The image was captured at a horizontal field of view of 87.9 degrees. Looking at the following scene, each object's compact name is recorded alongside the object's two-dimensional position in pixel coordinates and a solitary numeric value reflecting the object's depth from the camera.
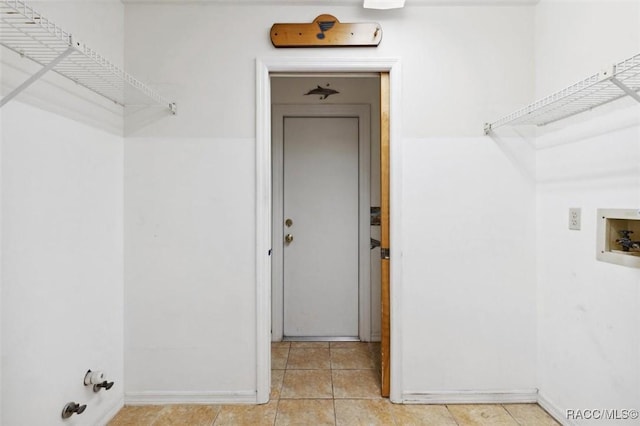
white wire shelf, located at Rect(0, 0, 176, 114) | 1.02
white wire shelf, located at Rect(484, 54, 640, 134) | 1.11
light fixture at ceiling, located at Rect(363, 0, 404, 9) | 1.77
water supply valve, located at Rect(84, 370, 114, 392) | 1.62
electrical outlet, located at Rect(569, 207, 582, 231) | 1.65
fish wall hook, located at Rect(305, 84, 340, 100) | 2.82
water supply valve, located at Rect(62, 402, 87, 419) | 1.49
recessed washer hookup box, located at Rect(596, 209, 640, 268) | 1.38
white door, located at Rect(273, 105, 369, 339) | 2.92
